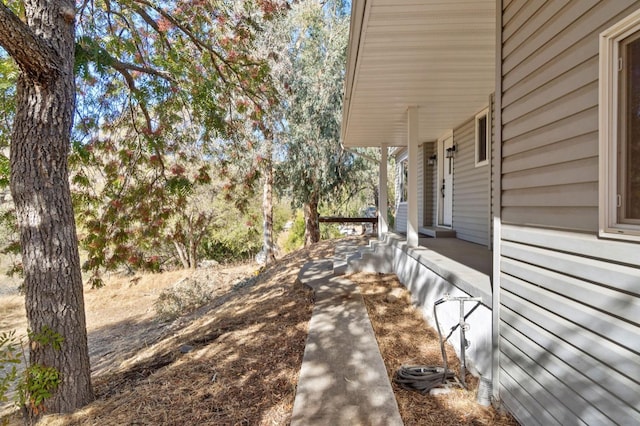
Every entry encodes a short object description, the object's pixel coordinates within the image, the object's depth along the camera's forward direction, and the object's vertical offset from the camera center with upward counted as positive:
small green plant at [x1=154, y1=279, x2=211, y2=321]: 9.38 -2.58
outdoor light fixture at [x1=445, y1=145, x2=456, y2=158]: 7.40 +1.01
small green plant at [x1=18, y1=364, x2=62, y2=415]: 3.09 -1.54
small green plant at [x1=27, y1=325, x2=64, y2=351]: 3.14 -1.15
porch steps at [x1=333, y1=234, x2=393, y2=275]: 6.36 -1.11
